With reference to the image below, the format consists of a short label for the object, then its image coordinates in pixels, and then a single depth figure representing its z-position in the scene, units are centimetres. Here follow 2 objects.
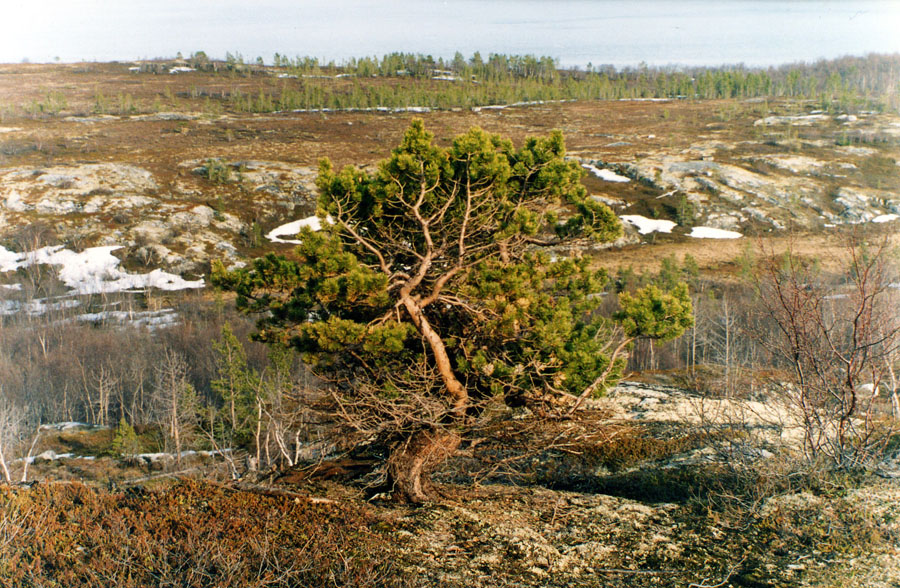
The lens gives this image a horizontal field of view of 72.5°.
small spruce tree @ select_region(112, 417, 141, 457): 4106
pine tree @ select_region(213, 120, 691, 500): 1022
